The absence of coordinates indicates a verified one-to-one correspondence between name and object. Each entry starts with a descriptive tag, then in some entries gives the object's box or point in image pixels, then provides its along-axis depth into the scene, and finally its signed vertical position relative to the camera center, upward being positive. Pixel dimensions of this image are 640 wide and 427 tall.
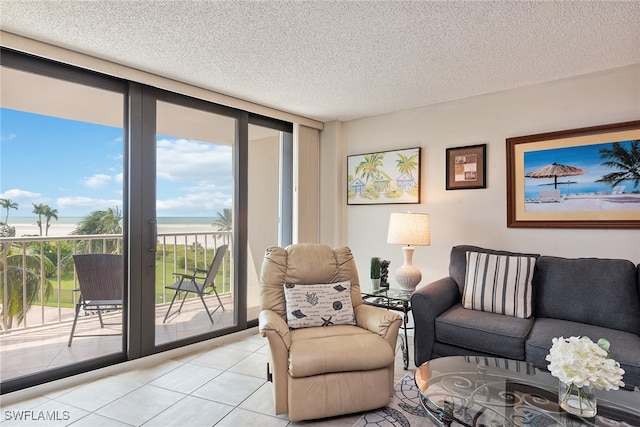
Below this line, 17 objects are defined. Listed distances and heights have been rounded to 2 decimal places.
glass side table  2.87 -0.73
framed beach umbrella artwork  2.65 +0.31
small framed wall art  3.31 +0.49
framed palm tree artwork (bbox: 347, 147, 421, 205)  3.72 +0.46
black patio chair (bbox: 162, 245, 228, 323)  3.53 -0.65
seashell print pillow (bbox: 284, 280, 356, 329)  2.48 -0.63
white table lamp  3.17 -0.16
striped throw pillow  2.64 -0.52
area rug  2.07 -1.21
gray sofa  2.29 -0.73
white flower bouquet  1.41 -0.61
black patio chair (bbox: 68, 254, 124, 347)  2.86 -0.48
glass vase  1.49 -0.79
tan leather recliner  2.04 -0.87
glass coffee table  1.51 -0.87
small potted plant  3.27 -0.53
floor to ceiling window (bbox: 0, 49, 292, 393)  2.63 +0.12
